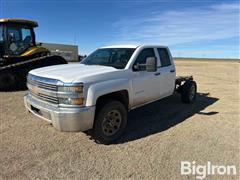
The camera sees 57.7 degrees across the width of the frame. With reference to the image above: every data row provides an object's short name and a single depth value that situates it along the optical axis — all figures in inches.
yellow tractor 387.5
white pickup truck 149.6
